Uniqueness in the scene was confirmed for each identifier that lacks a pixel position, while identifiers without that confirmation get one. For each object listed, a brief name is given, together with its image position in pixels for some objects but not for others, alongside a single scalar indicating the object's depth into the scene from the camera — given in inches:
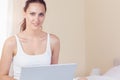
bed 118.9
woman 91.1
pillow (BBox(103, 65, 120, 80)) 120.3
